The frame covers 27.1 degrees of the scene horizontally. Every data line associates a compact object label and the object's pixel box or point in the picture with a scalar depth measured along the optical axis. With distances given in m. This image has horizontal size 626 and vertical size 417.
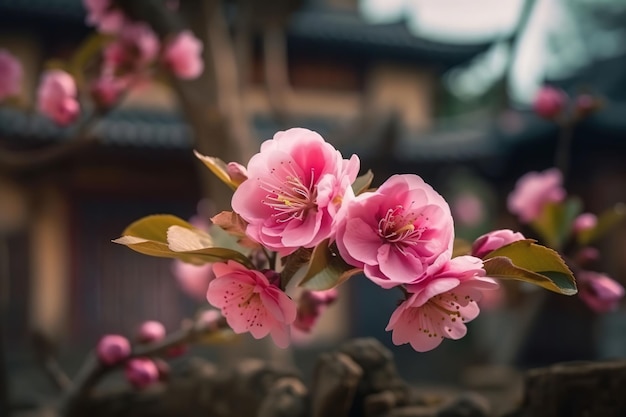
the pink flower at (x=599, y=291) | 0.65
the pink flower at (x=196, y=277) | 0.83
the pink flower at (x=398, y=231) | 0.45
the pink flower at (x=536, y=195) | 0.88
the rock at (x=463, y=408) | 0.61
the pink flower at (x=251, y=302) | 0.47
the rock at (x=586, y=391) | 0.57
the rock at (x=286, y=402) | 0.62
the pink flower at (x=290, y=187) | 0.46
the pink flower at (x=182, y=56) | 0.99
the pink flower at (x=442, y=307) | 0.45
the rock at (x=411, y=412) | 0.61
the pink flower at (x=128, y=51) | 0.97
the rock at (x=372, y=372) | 0.62
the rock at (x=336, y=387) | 0.58
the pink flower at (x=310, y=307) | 0.59
